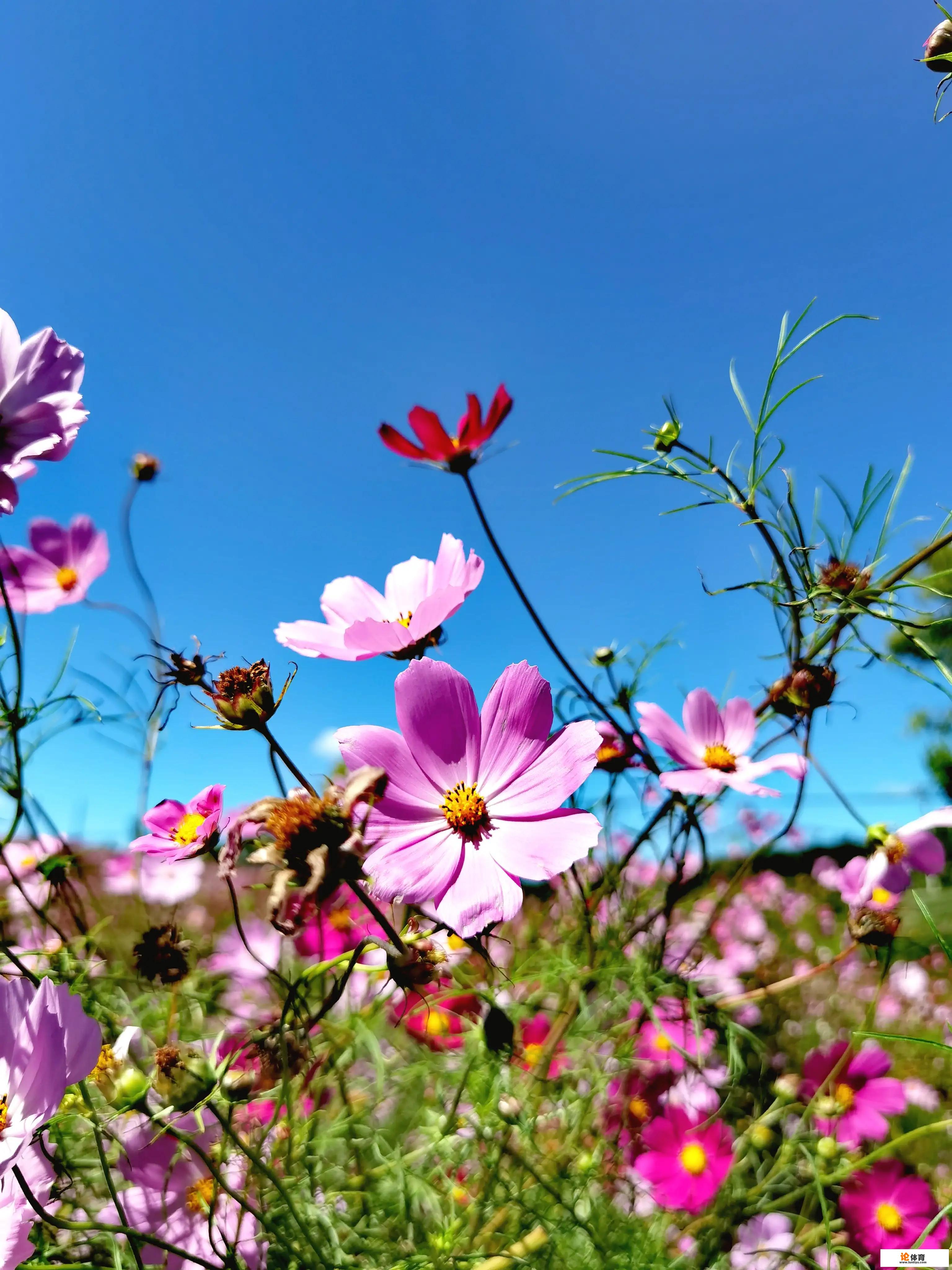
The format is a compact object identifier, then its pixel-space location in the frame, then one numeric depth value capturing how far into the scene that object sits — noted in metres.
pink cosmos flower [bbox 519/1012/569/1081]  0.65
